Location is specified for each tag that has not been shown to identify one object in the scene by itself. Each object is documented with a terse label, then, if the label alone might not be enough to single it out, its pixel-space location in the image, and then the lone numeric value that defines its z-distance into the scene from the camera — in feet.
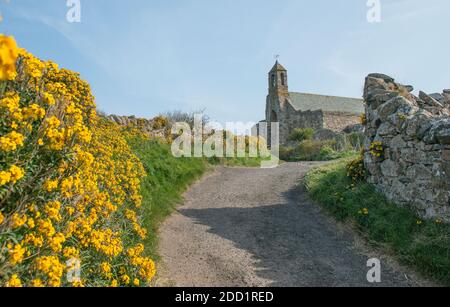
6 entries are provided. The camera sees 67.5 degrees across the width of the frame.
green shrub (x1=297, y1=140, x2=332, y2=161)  69.41
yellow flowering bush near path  9.96
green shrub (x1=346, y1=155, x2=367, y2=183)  28.55
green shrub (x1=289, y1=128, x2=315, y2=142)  95.46
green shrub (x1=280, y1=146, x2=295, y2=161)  75.54
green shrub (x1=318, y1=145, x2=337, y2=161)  61.27
